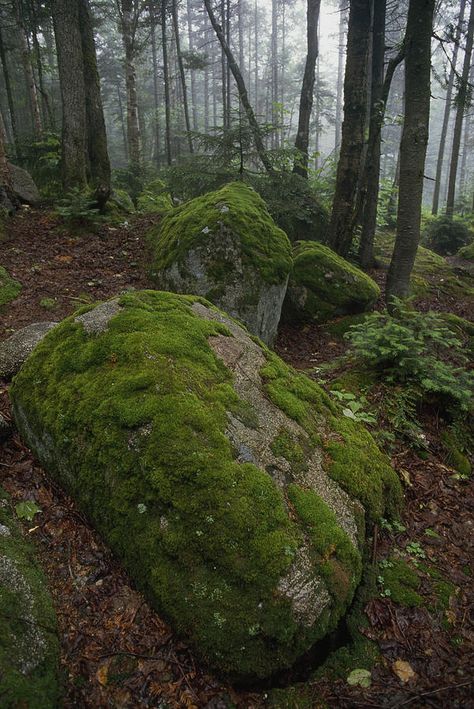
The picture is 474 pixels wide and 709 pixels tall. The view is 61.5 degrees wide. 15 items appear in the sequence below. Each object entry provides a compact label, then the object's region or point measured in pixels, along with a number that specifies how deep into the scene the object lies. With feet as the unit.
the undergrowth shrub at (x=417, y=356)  15.74
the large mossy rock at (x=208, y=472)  7.68
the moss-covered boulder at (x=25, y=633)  6.60
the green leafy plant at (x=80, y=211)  28.94
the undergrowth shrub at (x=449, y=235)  55.42
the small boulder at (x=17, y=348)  14.40
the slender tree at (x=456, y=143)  56.54
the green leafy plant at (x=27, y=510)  9.88
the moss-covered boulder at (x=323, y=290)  25.76
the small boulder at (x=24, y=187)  32.24
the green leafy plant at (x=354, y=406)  14.78
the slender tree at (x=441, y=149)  76.02
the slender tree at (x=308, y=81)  42.75
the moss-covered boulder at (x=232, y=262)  20.68
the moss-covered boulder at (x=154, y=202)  36.37
